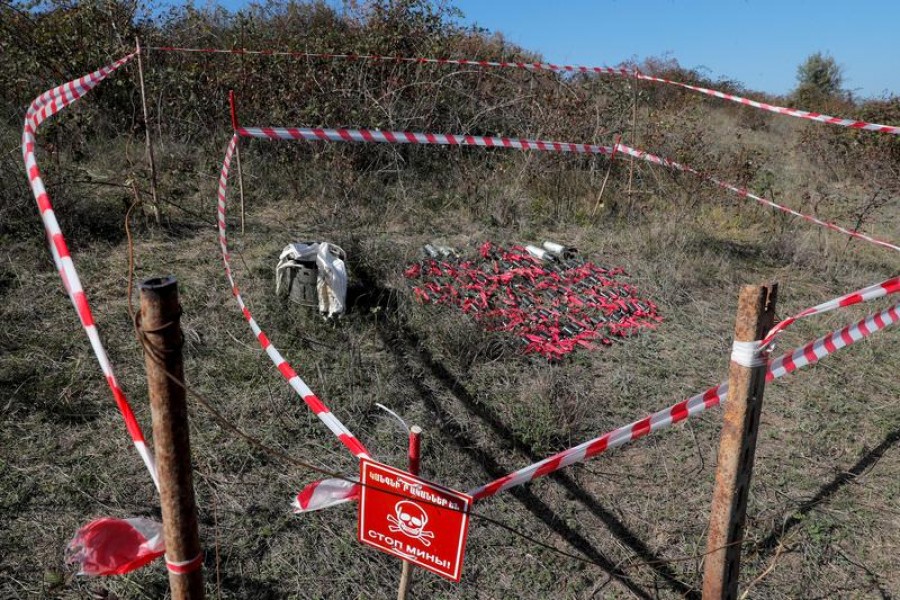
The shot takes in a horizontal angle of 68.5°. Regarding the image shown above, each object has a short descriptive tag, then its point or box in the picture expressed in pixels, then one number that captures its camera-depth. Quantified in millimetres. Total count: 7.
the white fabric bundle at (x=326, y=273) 4707
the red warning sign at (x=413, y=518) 2102
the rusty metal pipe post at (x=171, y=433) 1703
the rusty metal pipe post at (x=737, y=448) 2156
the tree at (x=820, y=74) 24961
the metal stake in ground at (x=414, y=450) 2145
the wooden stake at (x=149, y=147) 5596
